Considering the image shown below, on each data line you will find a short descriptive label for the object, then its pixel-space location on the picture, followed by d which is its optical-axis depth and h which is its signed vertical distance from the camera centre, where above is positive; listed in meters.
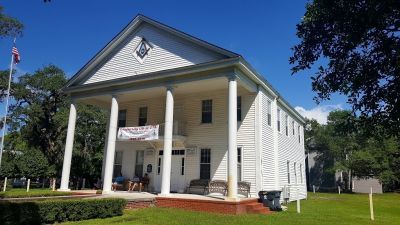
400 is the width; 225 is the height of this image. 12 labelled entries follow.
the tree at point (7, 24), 17.59 +7.28
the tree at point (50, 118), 35.47 +5.45
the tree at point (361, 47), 5.85 +2.39
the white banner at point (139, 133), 19.08 +2.27
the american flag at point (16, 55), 23.98 +7.77
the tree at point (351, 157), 40.19 +2.97
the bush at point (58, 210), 10.23 -1.24
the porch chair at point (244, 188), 18.16 -0.51
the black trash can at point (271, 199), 17.58 -1.00
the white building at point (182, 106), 17.77 +4.15
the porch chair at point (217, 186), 18.70 -0.48
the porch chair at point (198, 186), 19.53 -0.55
